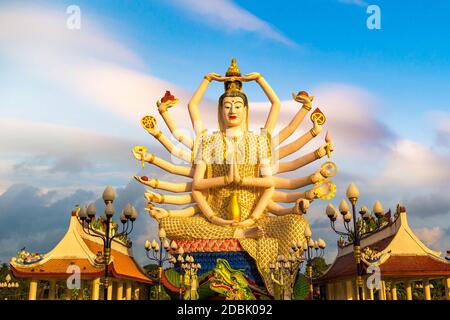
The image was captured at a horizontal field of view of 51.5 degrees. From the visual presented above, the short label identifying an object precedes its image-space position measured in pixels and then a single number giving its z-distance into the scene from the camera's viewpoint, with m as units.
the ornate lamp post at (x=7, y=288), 28.07
